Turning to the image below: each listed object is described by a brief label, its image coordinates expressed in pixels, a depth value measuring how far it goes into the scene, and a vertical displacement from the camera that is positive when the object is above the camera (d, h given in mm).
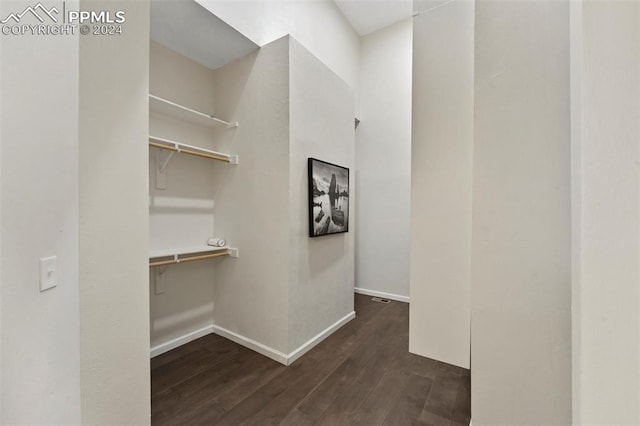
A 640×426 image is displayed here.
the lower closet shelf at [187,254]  2104 -375
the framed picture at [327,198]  2445 +141
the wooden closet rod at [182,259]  2030 -393
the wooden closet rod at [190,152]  2002 +503
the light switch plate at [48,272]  908 -216
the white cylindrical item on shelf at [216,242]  2570 -296
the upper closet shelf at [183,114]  2057 +863
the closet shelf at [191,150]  2008 +521
